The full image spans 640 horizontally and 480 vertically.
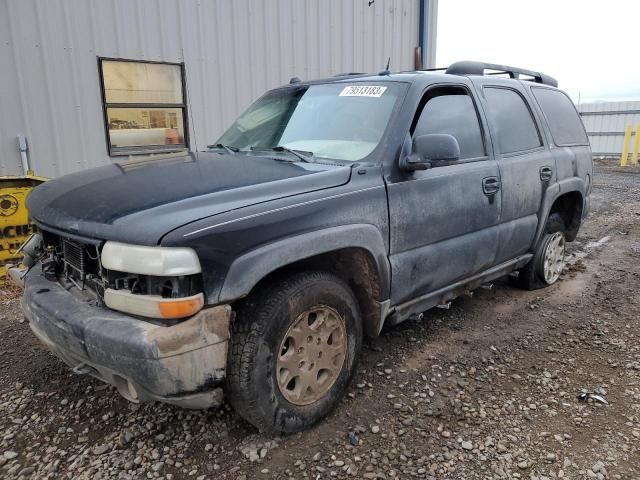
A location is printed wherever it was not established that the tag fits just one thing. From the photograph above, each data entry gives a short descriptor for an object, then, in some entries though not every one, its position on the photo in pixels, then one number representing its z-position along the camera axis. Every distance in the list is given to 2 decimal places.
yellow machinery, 4.71
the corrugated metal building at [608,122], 17.16
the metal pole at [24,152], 5.44
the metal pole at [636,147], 15.62
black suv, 2.09
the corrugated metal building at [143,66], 5.43
